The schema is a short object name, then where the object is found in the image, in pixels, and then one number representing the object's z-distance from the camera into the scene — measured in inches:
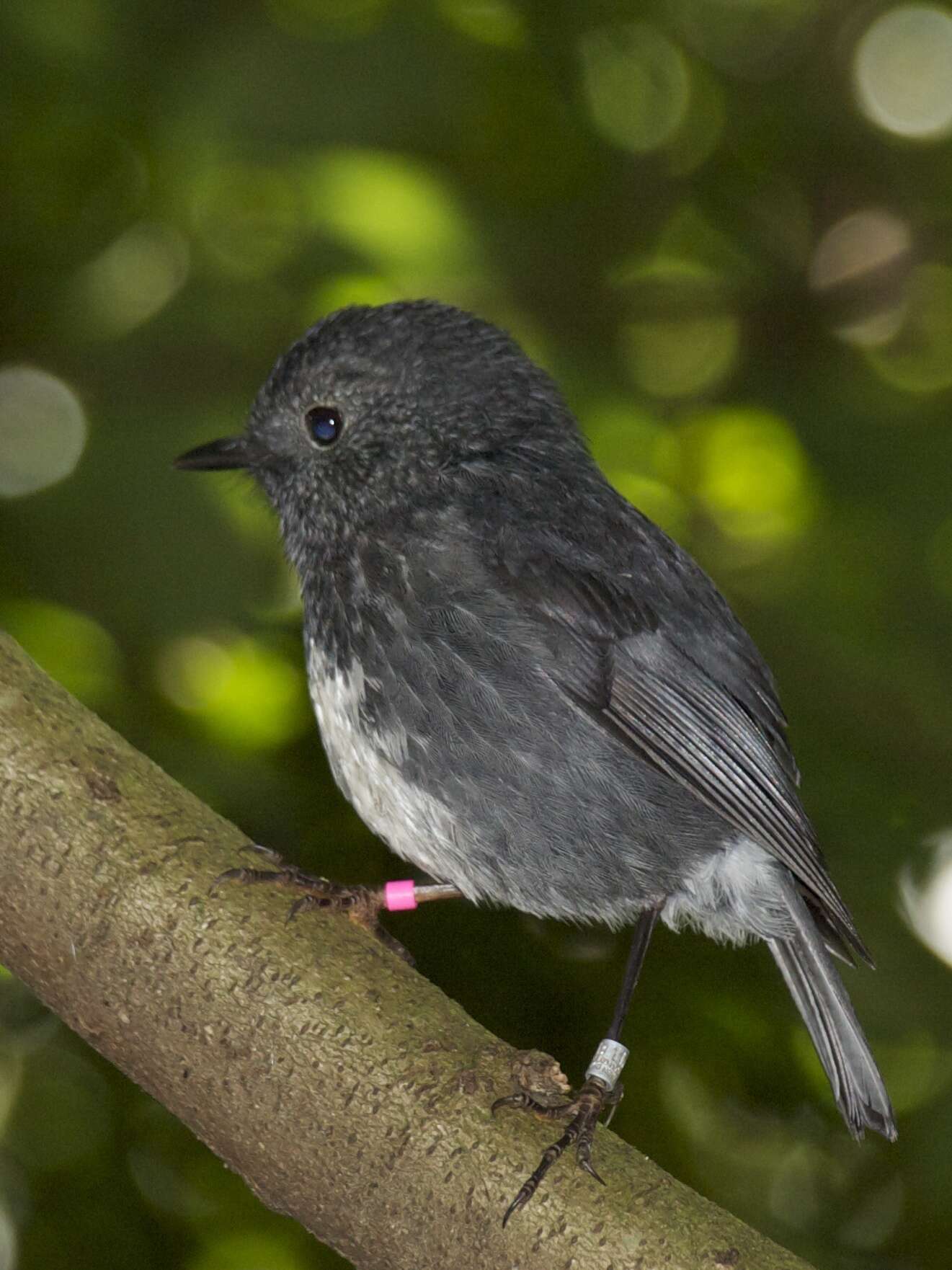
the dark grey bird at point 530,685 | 237.3
